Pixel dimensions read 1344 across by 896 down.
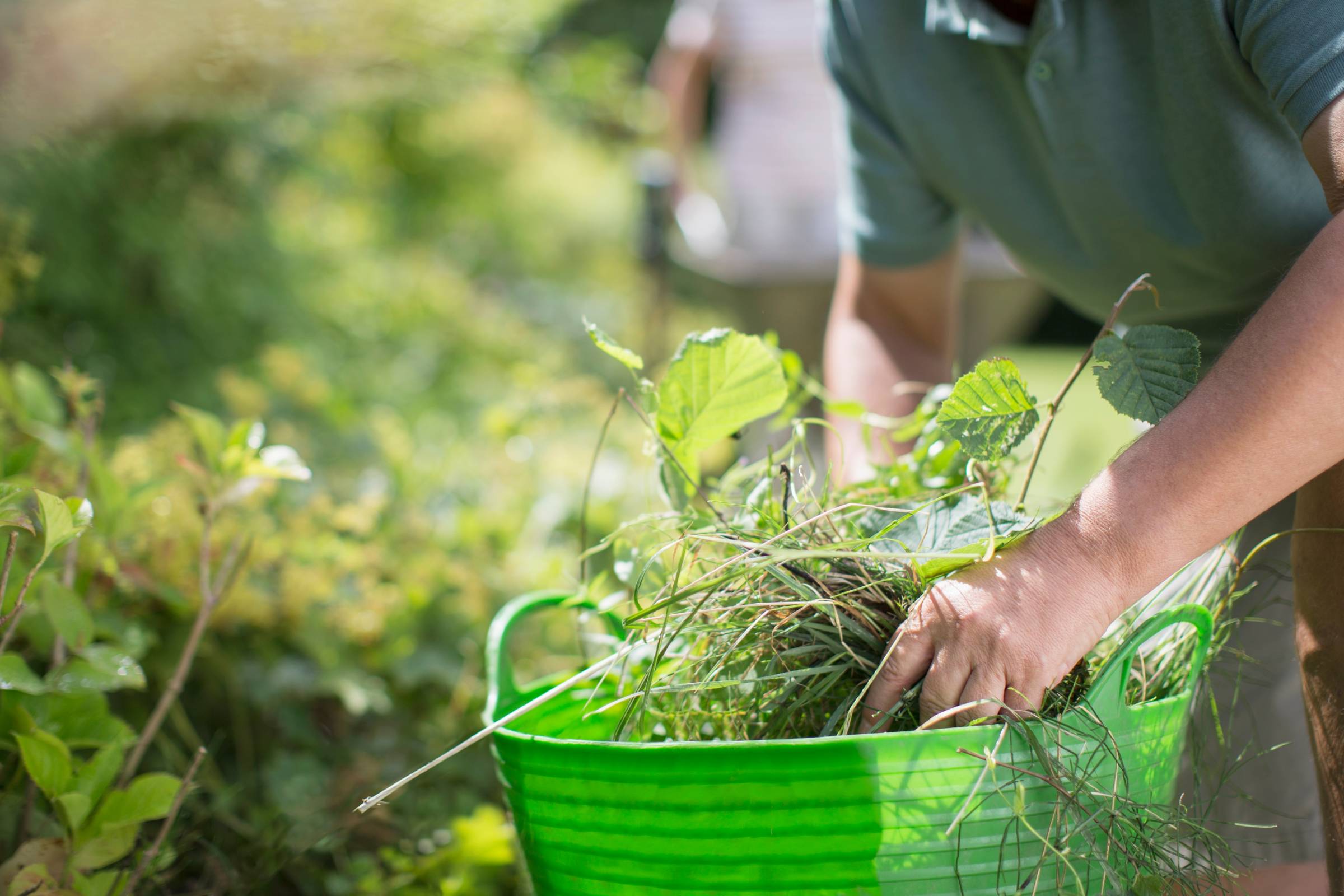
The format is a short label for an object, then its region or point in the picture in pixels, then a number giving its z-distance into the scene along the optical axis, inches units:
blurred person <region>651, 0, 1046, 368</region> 100.5
